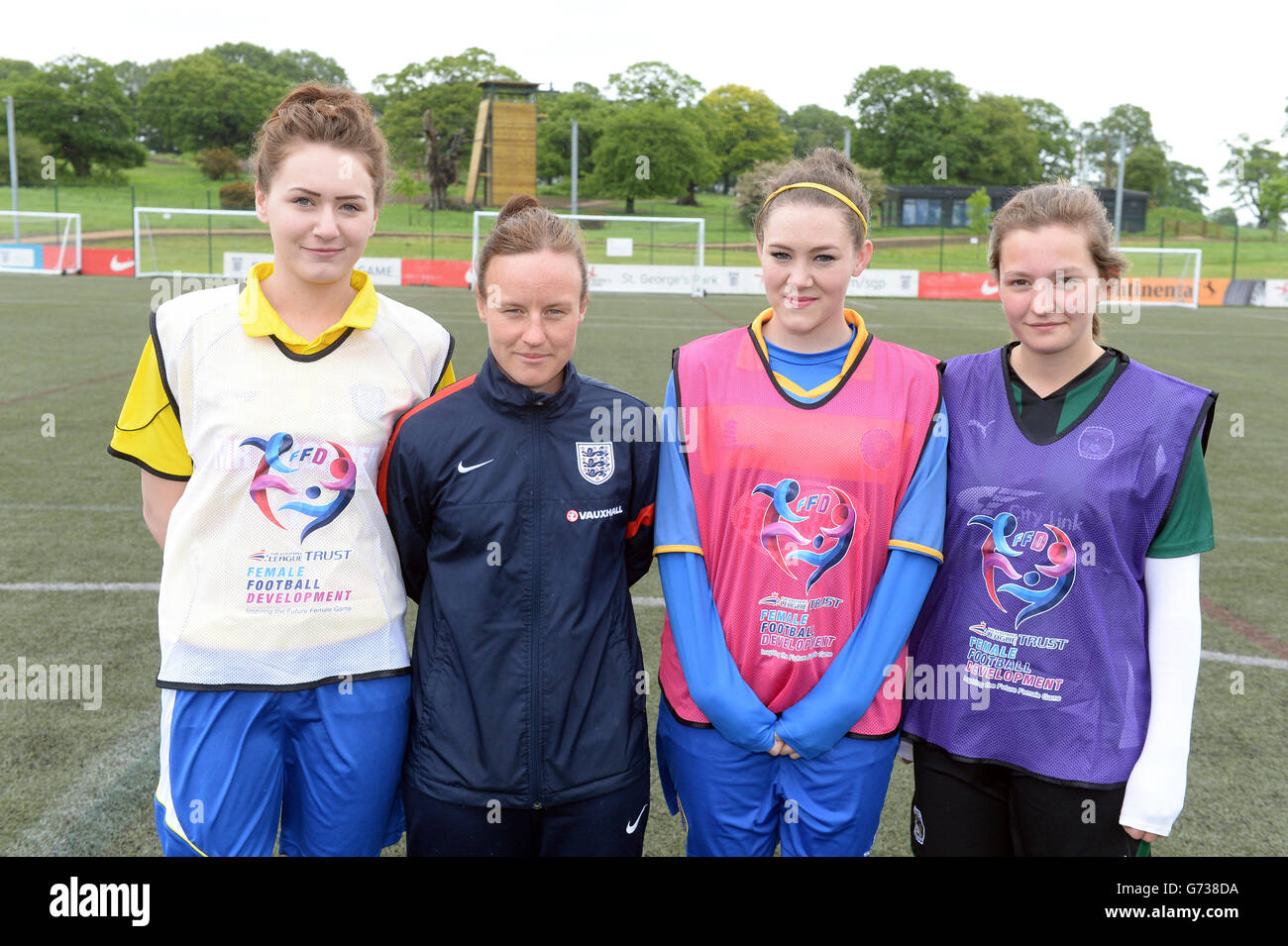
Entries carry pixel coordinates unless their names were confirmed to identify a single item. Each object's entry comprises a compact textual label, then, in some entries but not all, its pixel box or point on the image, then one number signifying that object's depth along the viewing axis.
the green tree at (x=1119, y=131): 80.25
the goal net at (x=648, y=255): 28.89
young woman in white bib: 2.14
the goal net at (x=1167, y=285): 28.59
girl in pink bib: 2.19
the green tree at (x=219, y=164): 60.31
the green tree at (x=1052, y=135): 71.28
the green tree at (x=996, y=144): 60.66
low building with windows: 51.88
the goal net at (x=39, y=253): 29.48
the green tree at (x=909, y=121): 58.91
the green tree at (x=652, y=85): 71.06
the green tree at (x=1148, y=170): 68.94
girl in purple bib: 2.10
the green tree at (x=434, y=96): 62.94
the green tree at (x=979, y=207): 45.66
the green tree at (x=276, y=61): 87.38
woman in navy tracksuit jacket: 2.15
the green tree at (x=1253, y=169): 61.97
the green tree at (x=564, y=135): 60.72
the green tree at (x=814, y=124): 79.30
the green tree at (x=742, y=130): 67.81
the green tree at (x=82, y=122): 57.28
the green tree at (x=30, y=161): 52.19
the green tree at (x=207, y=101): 66.06
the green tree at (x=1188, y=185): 81.75
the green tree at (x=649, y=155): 54.31
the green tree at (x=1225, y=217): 68.62
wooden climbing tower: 51.38
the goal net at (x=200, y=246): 29.94
